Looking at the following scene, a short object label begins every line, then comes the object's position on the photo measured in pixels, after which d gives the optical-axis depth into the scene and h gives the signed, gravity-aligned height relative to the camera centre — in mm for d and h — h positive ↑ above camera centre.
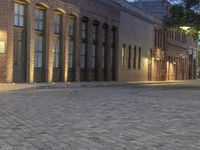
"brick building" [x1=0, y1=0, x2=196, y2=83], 24230 +2555
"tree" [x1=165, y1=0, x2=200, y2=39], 29116 +4646
